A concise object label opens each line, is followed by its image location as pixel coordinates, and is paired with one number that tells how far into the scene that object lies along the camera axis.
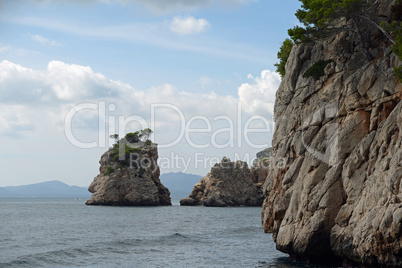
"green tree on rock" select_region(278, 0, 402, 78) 29.77
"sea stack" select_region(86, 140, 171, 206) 118.94
